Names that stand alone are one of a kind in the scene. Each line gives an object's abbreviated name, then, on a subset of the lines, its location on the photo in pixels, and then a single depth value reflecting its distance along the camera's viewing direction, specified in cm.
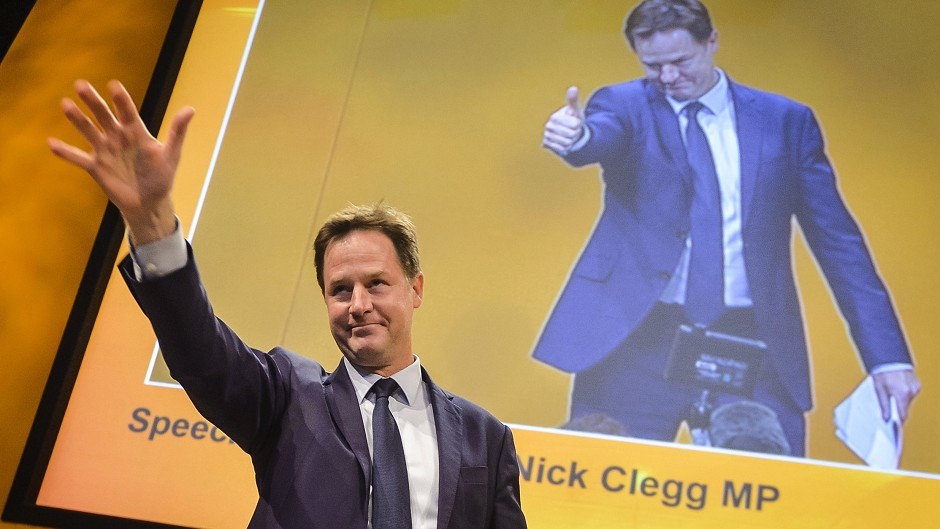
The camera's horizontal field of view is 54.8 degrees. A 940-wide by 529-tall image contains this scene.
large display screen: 244
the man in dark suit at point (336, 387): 123
